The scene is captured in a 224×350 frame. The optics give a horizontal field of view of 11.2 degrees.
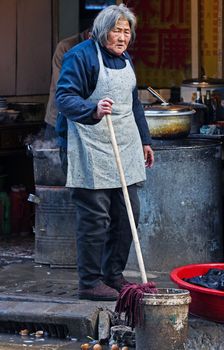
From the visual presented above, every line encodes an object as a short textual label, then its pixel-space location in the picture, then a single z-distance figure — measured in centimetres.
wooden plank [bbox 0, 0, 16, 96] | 1277
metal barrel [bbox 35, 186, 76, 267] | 1035
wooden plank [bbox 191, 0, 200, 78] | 1279
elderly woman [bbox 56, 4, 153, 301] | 805
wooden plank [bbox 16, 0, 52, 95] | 1299
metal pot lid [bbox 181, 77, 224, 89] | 1109
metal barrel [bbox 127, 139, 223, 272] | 964
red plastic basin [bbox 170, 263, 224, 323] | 760
